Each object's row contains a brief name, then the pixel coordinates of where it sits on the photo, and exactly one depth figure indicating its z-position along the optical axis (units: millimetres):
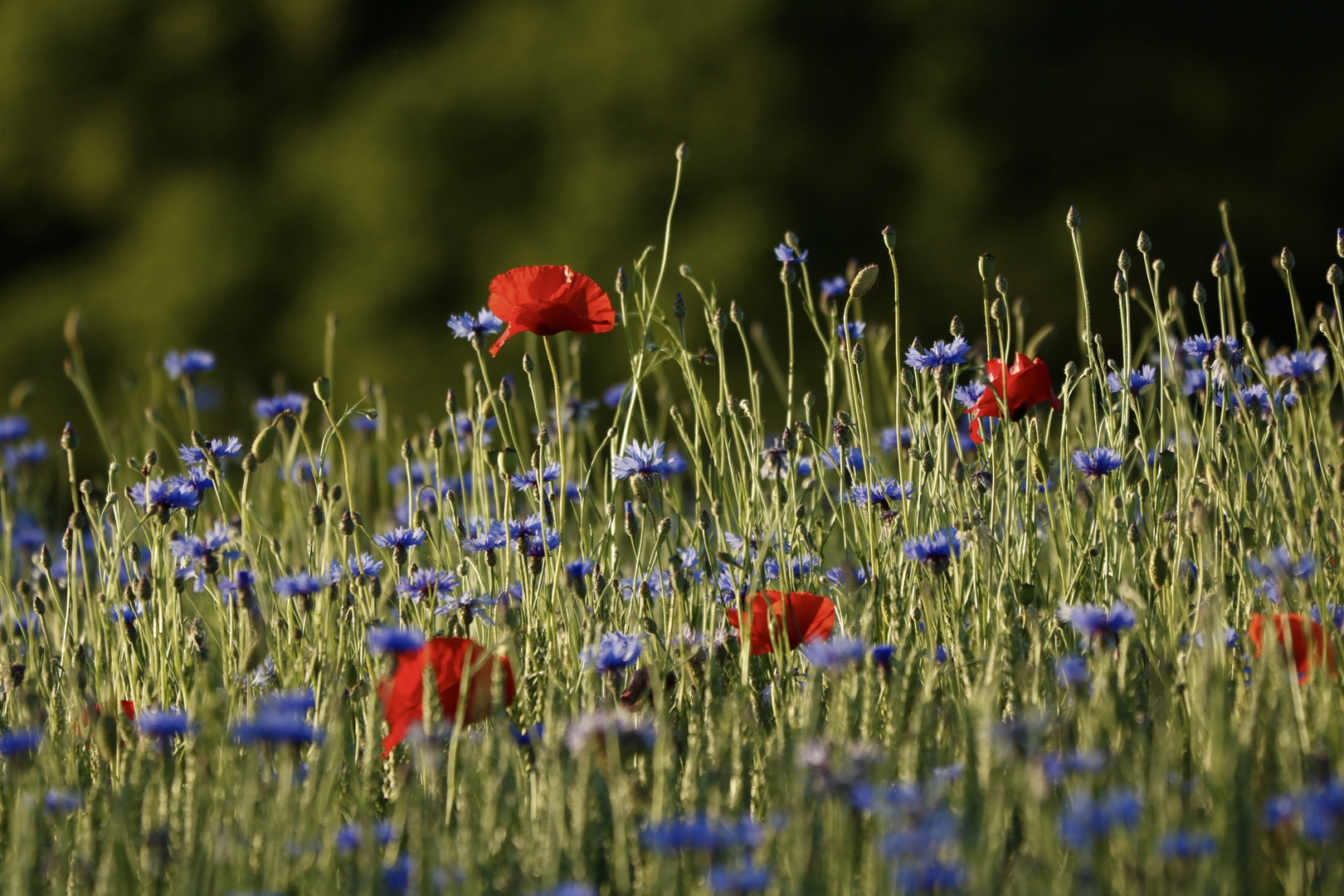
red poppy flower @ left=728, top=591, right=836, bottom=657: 5082
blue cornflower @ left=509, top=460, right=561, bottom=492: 5252
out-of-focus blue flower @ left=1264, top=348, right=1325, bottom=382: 5139
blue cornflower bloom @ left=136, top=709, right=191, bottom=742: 4945
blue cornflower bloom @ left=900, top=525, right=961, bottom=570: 5085
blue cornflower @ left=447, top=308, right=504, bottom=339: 5275
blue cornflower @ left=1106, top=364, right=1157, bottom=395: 5230
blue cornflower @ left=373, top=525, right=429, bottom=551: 5152
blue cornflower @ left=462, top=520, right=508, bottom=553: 5181
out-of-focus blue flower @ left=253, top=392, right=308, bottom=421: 5397
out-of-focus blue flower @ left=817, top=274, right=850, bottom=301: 5311
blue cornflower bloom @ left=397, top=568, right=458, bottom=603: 5134
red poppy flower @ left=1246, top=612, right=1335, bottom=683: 4960
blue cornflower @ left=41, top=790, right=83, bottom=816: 4940
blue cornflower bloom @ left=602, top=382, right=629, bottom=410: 5563
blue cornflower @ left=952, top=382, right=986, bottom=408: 5244
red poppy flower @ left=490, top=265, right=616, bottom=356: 5158
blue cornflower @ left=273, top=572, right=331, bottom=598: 5109
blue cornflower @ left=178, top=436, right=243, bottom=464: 5204
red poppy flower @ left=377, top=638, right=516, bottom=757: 4968
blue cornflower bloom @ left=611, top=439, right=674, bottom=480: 5152
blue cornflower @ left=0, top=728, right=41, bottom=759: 4936
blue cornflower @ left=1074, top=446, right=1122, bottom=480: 5154
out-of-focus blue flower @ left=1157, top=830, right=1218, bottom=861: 4799
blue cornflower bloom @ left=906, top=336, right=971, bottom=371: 5181
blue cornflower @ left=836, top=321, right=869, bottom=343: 5267
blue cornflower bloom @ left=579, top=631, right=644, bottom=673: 4996
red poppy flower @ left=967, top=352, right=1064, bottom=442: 5160
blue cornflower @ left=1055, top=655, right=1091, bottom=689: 4882
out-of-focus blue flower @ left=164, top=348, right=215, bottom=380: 5490
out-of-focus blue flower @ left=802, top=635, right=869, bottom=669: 4921
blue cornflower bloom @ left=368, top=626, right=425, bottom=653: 4963
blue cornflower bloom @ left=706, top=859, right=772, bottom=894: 4803
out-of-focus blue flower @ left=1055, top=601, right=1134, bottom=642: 4974
